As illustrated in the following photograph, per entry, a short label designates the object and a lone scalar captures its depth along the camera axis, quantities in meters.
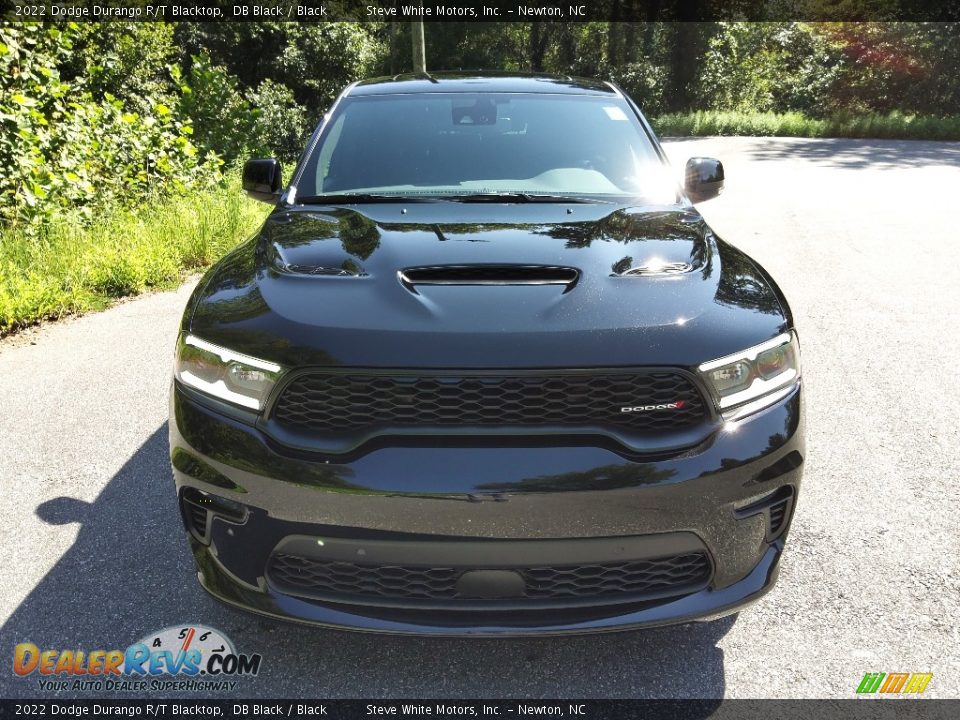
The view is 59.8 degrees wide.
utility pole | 15.34
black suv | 2.12
